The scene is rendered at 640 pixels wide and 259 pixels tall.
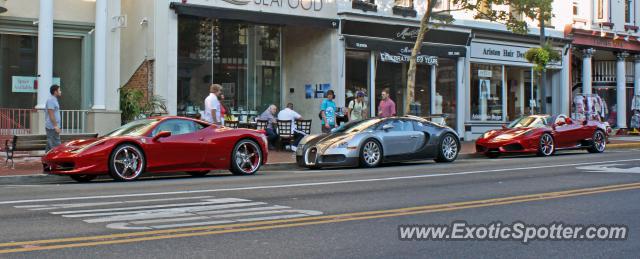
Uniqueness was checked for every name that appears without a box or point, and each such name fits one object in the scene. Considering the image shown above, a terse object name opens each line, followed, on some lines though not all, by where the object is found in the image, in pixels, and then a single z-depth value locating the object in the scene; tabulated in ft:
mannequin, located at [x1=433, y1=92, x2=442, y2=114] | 92.73
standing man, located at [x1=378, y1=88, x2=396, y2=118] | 67.31
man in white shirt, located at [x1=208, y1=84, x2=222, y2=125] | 55.01
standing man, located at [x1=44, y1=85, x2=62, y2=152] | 49.93
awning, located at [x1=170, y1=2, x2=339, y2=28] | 68.39
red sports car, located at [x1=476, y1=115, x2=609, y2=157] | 65.10
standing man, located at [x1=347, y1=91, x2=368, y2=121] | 71.26
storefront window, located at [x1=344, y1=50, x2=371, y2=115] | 81.82
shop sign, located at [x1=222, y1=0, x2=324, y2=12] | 71.87
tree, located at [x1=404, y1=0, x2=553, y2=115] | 68.08
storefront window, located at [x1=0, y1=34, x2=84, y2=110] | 65.51
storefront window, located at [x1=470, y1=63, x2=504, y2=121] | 96.99
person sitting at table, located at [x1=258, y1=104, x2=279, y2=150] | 69.87
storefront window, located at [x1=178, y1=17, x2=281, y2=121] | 72.28
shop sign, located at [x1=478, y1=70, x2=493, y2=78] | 97.52
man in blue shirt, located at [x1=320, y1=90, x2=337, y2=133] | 67.36
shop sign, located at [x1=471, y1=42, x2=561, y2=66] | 95.66
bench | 50.57
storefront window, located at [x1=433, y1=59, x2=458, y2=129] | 92.68
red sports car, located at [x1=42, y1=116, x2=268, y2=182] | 42.47
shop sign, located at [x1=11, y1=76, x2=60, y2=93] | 65.57
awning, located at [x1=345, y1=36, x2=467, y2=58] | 80.18
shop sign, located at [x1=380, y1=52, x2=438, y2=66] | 83.46
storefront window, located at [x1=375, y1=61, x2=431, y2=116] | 85.35
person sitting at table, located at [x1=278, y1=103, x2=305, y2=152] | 68.80
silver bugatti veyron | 52.60
